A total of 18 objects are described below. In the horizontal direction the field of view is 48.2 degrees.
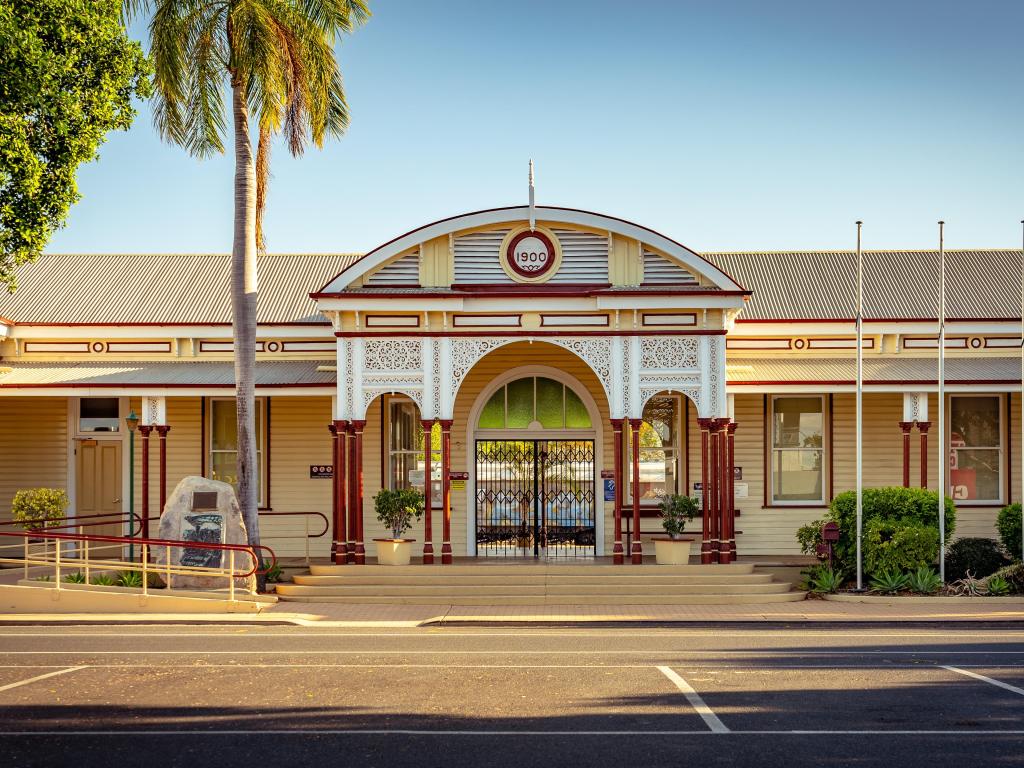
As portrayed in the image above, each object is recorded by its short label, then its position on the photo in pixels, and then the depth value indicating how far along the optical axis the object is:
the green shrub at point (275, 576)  19.72
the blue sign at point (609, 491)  22.02
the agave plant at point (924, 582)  18.56
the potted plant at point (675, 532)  19.66
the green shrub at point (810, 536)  19.81
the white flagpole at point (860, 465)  18.88
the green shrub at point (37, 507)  21.34
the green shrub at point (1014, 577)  18.73
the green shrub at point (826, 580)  18.94
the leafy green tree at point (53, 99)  16.64
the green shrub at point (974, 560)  19.39
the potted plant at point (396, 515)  19.80
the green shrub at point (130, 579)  19.08
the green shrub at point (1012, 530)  19.94
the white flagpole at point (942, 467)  18.88
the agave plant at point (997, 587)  18.41
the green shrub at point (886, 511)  19.52
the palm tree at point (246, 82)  18.84
